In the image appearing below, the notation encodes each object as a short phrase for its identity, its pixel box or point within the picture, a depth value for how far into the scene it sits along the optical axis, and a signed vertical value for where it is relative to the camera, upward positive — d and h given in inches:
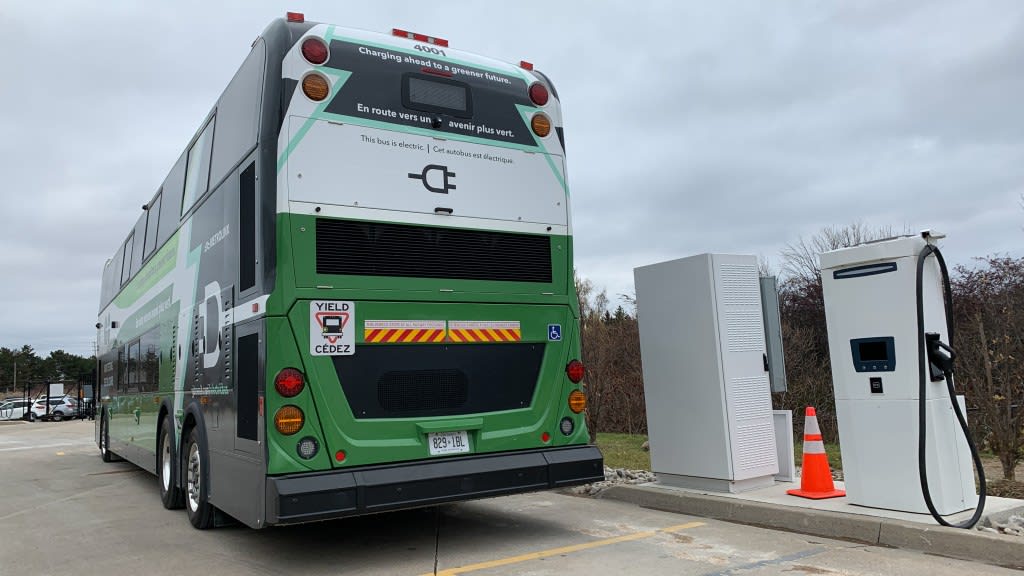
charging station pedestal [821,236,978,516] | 228.8 -10.4
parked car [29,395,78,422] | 1581.0 -34.9
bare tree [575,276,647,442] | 570.3 -5.0
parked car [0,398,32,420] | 1615.4 -34.2
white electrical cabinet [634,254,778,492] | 285.6 -6.9
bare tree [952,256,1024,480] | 326.0 -12.0
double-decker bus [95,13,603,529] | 208.7 +28.8
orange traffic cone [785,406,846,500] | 273.9 -44.0
